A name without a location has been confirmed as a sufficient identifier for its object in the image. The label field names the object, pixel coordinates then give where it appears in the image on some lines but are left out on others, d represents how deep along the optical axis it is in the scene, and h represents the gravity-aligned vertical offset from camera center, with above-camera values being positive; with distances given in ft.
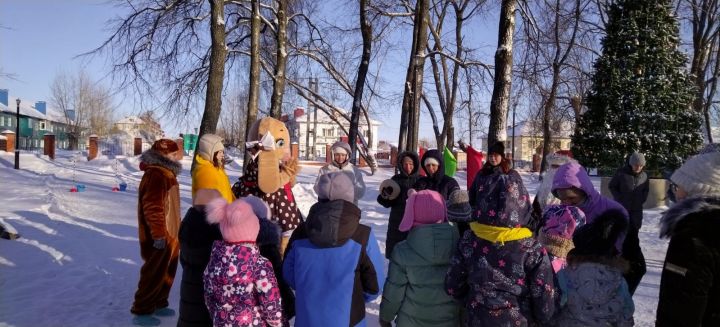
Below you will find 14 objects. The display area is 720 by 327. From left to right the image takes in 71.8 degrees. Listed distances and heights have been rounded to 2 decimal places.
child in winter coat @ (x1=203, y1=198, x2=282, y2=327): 9.66 -2.63
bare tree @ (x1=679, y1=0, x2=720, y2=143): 70.79 +18.40
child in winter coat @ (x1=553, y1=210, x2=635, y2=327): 9.70 -2.42
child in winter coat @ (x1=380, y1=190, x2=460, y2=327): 10.59 -2.57
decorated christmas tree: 52.29 +7.27
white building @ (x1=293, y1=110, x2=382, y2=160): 261.40 +6.47
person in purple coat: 10.46 -0.91
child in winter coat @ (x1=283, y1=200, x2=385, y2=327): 9.85 -2.43
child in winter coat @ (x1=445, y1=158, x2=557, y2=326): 9.30 -2.06
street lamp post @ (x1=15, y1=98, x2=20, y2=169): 76.42 -4.23
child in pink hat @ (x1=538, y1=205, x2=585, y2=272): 10.23 -1.54
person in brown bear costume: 14.53 -2.74
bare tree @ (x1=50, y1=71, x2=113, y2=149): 185.26 +7.60
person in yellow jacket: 14.52 -0.80
